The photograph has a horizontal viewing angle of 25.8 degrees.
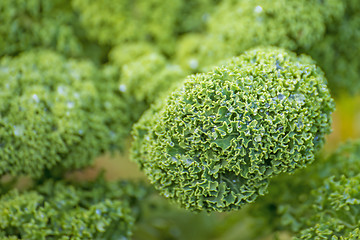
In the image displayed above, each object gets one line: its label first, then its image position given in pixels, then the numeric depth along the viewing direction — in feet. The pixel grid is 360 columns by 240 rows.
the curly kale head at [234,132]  1.61
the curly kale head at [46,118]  1.76
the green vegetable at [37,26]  1.95
